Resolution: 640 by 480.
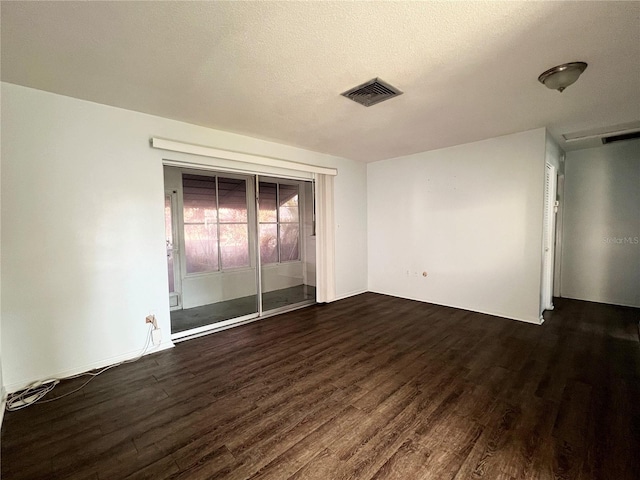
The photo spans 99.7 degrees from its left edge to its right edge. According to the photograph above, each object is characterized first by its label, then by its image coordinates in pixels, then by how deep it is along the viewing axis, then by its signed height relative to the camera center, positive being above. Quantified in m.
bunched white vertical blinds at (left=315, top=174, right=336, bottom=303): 4.78 -0.20
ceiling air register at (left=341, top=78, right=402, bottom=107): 2.28 +1.22
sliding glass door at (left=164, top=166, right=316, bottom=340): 4.41 -0.31
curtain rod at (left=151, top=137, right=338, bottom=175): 2.94 +0.96
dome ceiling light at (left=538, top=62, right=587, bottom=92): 2.02 +1.17
